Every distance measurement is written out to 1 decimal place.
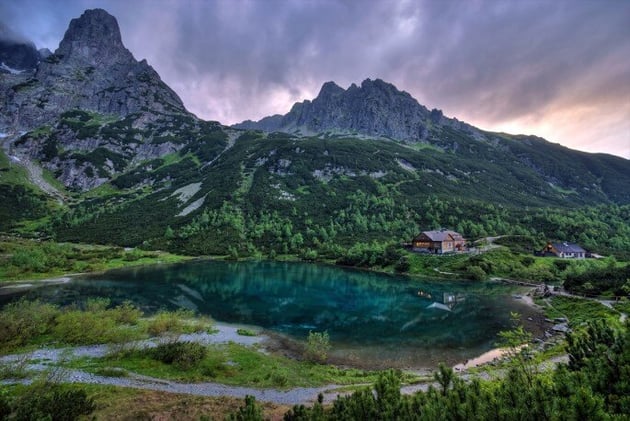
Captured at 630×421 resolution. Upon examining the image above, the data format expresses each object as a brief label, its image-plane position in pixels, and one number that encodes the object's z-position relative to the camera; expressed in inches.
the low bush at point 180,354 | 1238.3
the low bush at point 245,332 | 1786.7
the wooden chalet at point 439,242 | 4350.4
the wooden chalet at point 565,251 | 3986.2
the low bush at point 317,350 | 1441.9
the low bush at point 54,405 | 580.2
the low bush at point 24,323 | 1396.4
